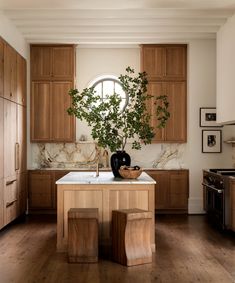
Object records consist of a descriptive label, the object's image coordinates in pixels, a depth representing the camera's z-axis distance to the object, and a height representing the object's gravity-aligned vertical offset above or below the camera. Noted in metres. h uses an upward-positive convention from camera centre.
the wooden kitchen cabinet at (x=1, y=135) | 3.33 +0.05
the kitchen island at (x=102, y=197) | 2.76 -0.70
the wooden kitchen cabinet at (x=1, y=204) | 3.33 -0.95
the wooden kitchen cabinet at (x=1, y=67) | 3.31 +1.03
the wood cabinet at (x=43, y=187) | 4.28 -0.90
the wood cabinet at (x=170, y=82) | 4.40 +1.09
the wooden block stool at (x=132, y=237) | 2.49 -1.08
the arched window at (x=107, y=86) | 4.63 +1.06
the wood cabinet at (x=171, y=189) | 4.31 -0.94
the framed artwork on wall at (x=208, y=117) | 4.39 +0.42
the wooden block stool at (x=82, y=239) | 2.53 -1.11
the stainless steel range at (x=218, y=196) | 3.40 -0.89
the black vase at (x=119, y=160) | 3.04 -0.28
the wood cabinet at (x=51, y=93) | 4.40 +0.87
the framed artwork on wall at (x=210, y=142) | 4.39 -0.06
